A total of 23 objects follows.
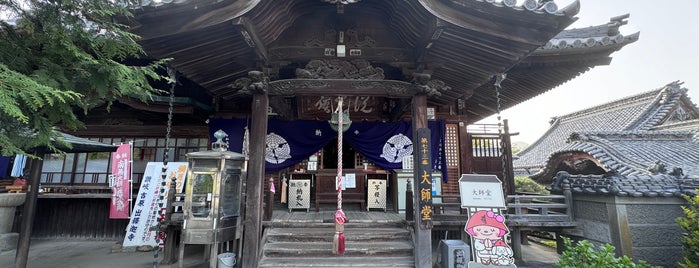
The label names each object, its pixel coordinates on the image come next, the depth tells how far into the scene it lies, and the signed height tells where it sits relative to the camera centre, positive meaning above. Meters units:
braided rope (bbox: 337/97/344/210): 4.96 +0.36
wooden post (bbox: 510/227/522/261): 6.27 -1.44
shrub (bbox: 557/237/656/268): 3.88 -1.12
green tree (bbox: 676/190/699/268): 4.30 -0.82
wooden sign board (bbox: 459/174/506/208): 5.07 -0.23
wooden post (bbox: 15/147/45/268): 4.92 -0.67
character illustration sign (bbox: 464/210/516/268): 4.71 -1.03
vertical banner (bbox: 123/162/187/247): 7.33 -0.73
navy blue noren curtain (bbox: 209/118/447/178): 7.98 +1.09
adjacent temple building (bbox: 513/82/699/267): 5.07 +0.12
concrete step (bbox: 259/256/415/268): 5.21 -1.58
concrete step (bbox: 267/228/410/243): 5.76 -1.17
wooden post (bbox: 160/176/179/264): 6.01 -1.24
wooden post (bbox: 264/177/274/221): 6.07 -0.62
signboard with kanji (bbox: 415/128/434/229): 5.21 -0.02
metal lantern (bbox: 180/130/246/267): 5.42 -0.43
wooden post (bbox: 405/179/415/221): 6.04 -0.61
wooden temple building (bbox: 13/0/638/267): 4.55 +2.21
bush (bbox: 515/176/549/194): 13.66 -0.29
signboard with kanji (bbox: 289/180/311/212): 8.09 -0.47
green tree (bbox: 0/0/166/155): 3.27 +1.44
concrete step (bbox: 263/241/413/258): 5.42 -1.39
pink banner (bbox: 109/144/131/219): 8.02 -0.34
